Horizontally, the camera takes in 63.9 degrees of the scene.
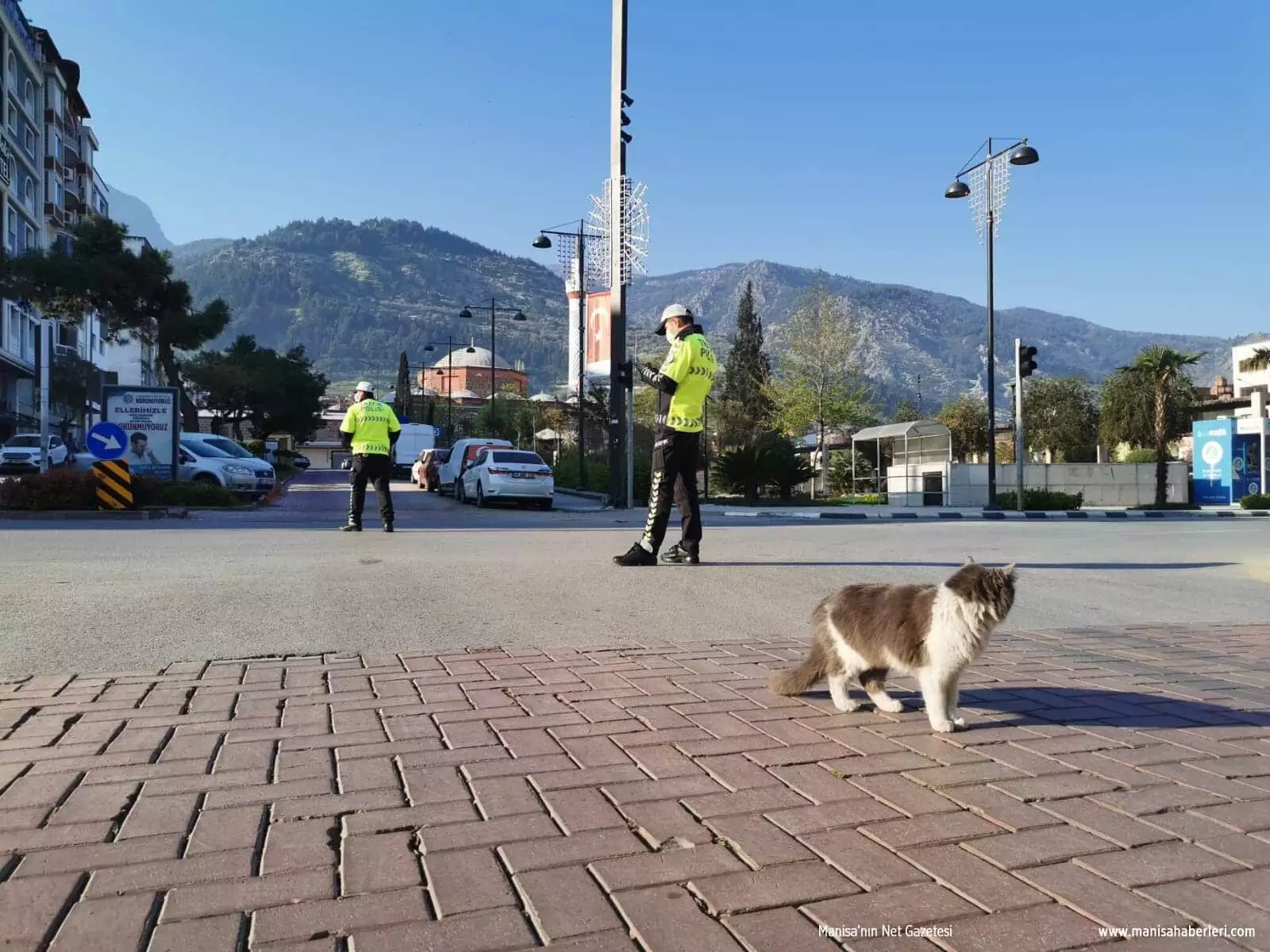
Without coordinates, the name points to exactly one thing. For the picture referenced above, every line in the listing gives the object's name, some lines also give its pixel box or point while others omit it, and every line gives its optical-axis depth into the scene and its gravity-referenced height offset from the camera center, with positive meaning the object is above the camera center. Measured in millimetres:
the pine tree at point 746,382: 56656 +6527
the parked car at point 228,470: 23031 -102
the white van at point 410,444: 46400 +1031
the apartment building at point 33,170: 54688 +18053
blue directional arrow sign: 17672 +427
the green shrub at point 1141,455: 47775 +696
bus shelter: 30766 +211
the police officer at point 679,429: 8547 +332
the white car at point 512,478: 21719 -238
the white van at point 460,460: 24719 +176
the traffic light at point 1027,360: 24281 +2616
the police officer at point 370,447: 12906 +255
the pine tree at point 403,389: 84981 +6879
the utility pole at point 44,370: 19875 +1843
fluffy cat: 3543 -610
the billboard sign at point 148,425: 20047 +800
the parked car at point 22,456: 33794 +327
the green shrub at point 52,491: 16594 -427
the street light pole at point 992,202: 25375 +6781
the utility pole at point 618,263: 20938 +4445
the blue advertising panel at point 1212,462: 32656 +281
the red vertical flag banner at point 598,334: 21062 +2813
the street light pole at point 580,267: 31062 +6978
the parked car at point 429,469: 29750 -60
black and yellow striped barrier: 16844 -319
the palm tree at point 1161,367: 37969 +3909
